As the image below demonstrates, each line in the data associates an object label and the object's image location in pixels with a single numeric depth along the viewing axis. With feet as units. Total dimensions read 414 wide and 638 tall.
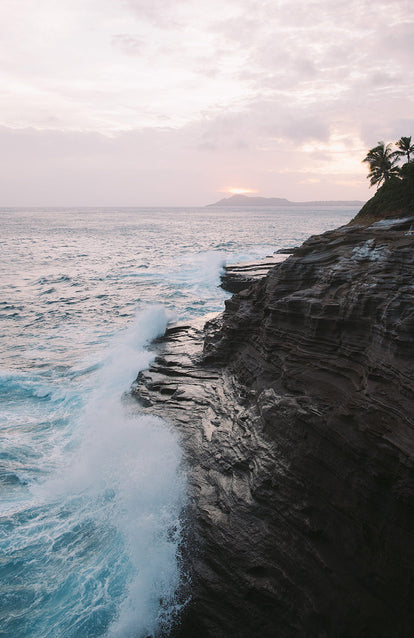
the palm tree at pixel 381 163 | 141.49
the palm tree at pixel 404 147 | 137.49
